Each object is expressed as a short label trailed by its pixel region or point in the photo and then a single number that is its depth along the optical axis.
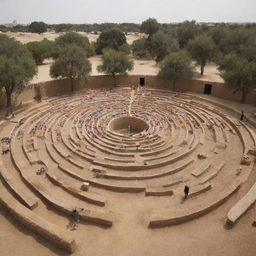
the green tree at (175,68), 34.72
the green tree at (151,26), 75.25
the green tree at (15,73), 26.70
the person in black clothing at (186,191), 15.35
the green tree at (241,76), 28.78
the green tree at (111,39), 65.50
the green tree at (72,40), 58.51
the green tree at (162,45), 54.25
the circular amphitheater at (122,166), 14.03
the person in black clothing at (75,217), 13.83
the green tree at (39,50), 51.34
